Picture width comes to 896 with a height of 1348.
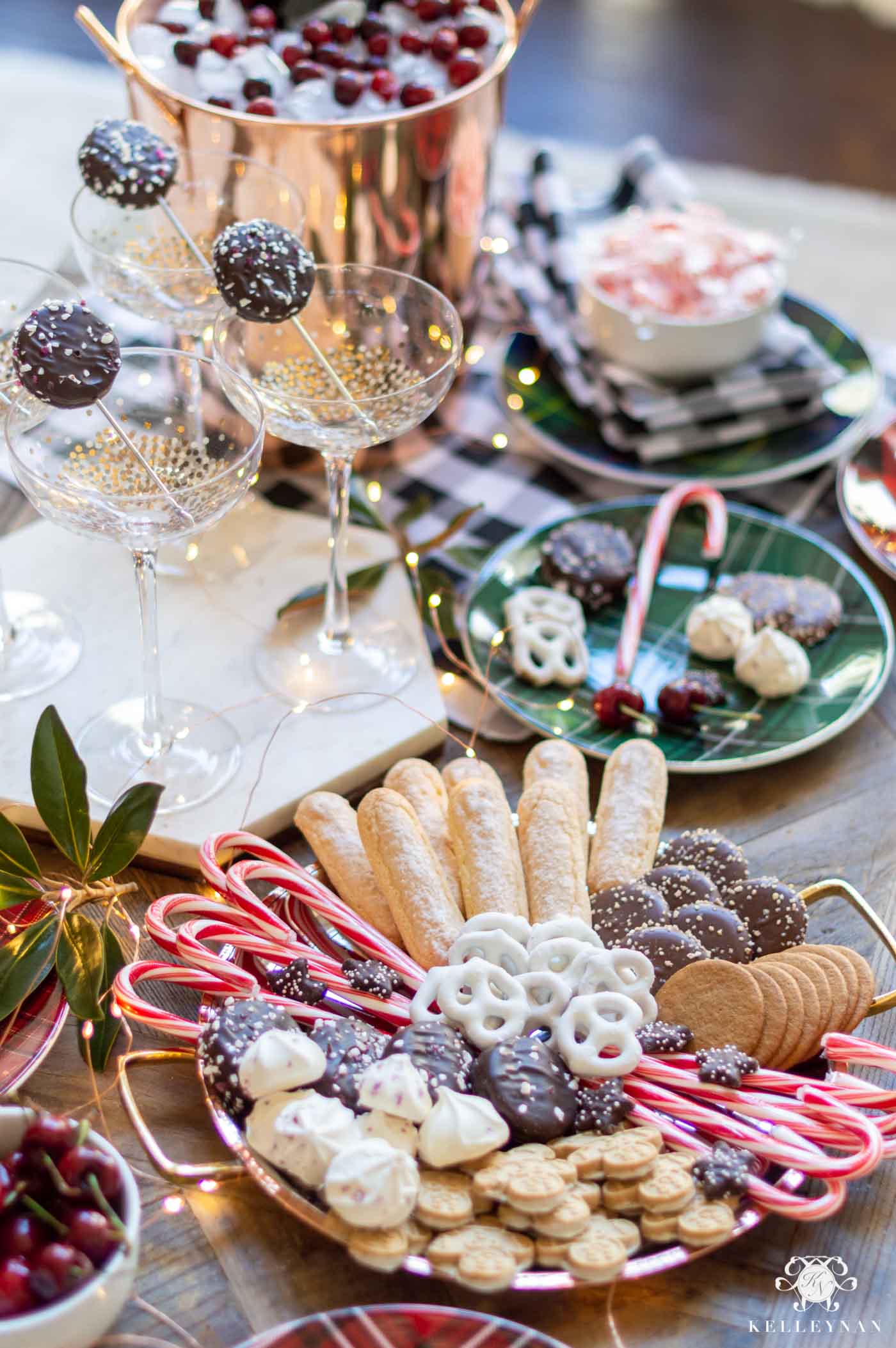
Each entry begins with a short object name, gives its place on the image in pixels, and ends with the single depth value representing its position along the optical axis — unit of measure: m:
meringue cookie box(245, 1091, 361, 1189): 0.84
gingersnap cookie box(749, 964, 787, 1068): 0.95
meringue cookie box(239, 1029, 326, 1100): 0.87
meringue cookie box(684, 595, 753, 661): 1.32
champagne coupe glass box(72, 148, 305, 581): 1.29
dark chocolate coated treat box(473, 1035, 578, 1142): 0.88
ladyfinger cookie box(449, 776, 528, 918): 1.04
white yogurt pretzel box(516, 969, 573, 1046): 0.94
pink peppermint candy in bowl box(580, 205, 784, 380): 1.56
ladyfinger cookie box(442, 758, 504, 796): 1.16
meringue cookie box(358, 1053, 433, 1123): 0.85
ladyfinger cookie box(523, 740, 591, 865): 1.15
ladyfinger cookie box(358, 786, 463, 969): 1.01
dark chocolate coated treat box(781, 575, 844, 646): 1.34
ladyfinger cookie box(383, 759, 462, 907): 1.10
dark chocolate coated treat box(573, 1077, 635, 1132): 0.89
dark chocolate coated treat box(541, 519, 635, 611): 1.38
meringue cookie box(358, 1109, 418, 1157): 0.85
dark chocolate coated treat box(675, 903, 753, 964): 1.01
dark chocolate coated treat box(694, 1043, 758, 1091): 0.92
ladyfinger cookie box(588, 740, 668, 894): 1.08
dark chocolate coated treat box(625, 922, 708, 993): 0.99
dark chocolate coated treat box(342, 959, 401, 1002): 0.97
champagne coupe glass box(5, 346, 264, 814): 1.04
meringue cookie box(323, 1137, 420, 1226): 0.81
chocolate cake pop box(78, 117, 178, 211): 1.18
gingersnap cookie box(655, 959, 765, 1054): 0.95
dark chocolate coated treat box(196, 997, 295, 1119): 0.88
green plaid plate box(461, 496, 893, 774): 1.25
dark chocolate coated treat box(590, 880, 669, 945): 1.02
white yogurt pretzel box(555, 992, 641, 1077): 0.91
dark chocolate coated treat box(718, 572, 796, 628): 1.35
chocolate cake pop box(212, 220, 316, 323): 1.09
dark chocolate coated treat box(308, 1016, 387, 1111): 0.88
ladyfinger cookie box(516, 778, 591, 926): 1.04
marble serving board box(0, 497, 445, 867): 1.19
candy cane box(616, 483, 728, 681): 1.35
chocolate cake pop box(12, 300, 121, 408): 0.97
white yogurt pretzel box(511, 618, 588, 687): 1.29
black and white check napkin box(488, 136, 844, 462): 1.57
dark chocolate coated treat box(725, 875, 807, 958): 1.03
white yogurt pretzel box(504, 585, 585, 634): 1.34
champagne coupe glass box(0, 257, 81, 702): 1.28
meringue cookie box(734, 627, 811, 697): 1.28
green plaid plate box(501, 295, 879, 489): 1.56
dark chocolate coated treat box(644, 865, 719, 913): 1.05
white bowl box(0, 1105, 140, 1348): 0.76
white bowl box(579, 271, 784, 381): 1.55
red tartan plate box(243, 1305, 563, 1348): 0.80
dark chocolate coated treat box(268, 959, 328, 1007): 0.97
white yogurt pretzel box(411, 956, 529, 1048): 0.93
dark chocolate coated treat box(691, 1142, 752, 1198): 0.86
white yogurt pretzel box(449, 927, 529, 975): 0.97
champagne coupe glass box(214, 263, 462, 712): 1.18
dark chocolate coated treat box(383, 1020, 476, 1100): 0.89
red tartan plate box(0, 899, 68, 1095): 0.95
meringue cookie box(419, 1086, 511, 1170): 0.85
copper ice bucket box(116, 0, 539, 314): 1.31
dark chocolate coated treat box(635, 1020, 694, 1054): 0.95
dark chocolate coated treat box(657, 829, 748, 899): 1.08
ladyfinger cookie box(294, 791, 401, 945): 1.06
